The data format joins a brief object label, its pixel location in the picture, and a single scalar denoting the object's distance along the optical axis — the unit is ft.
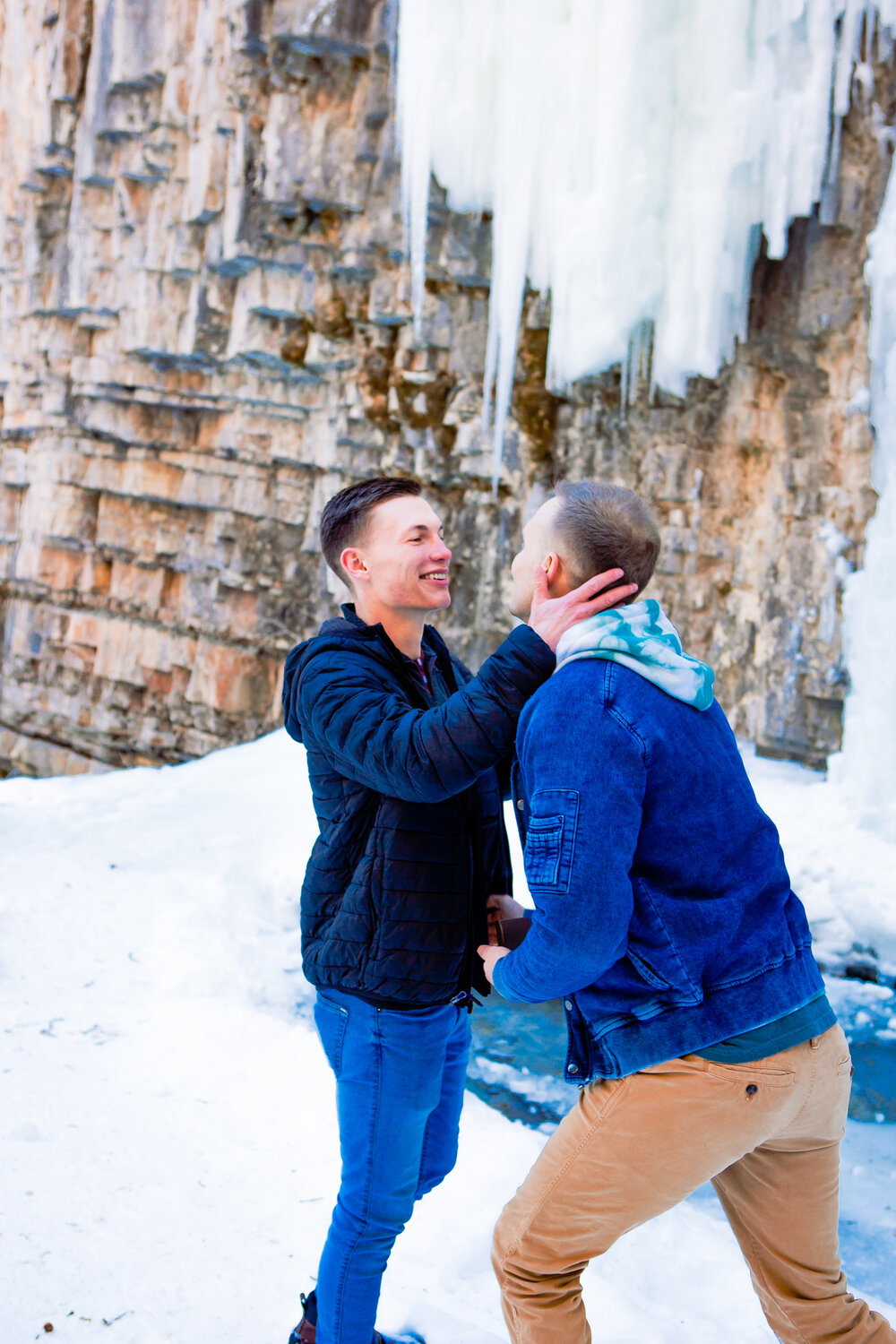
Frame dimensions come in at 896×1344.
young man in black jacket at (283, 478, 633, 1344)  5.28
